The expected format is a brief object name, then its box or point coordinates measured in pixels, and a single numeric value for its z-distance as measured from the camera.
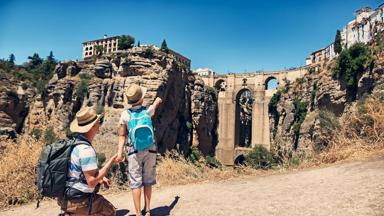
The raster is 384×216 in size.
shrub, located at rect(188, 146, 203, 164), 48.76
